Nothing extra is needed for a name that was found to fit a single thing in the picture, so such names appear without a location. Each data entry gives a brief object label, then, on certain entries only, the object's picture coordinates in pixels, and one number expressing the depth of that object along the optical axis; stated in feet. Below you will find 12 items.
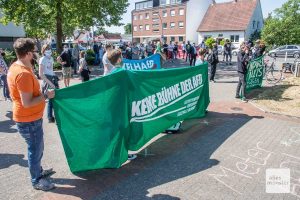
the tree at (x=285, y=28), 147.23
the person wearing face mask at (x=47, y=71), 25.67
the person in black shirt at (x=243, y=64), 34.14
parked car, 114.21
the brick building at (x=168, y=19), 207.51
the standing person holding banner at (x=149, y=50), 83.41
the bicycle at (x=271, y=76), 48.35
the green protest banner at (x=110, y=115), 15.07
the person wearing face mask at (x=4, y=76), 31.42
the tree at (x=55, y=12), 65.62
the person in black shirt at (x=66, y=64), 40.32
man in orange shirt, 12.57
